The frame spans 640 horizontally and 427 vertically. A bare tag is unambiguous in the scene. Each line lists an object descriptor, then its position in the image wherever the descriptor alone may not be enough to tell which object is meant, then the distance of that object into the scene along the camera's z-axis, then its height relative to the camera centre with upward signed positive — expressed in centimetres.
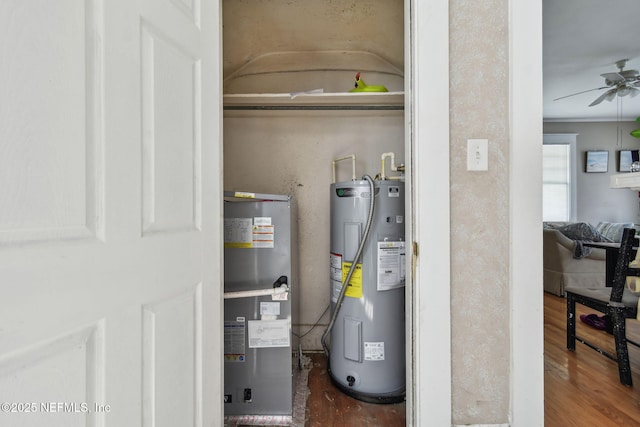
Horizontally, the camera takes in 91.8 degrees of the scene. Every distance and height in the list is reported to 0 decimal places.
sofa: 352 -61
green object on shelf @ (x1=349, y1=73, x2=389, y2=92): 195 +79
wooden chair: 188 -58
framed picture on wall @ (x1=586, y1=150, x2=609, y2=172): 558 +92
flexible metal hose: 173 -25
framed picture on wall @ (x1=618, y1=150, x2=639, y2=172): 554 +95
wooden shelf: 188 +72
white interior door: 52 +0
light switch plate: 112 +21
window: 555 +62
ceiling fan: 329 +144
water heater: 176 -51
